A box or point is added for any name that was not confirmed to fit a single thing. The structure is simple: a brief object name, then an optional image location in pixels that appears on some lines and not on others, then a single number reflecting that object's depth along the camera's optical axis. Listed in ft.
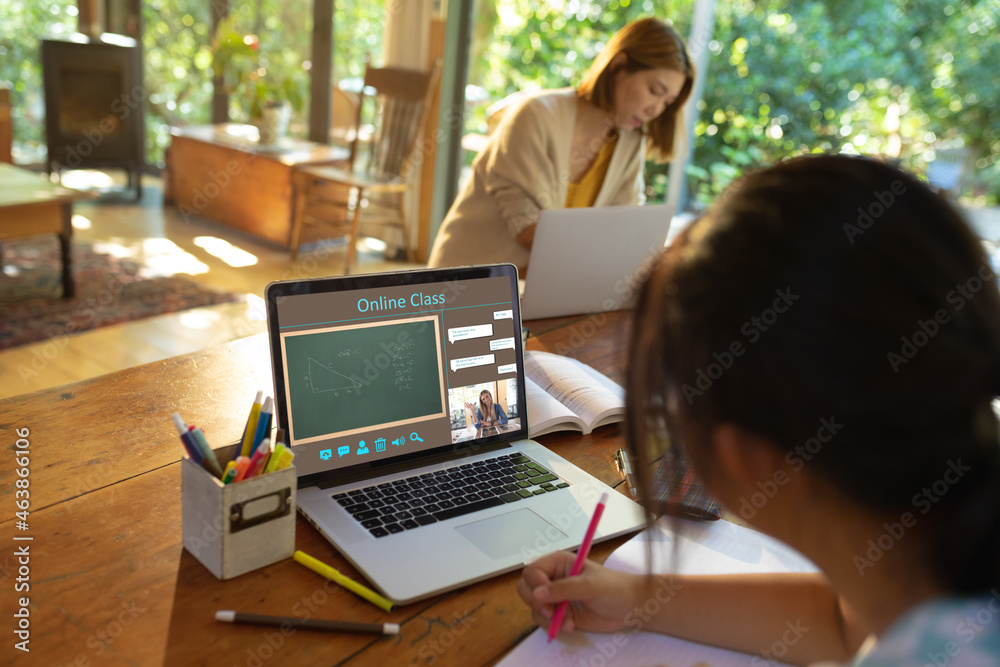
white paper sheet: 2.42
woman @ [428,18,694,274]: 6.32
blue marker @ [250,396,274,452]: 2.61
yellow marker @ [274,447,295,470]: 2.62
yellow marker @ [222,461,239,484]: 2.53
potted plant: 14.52
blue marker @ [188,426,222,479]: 2.55
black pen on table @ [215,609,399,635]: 2.38
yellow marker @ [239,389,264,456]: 2.62
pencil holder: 2.49
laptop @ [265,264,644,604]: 2.81
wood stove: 16.61
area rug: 10.48
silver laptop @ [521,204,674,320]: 5.05
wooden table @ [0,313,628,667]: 2.28
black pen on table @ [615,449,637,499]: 3.40
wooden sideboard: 14.35
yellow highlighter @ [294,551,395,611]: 2.51
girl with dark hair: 1.53
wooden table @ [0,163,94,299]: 10.12
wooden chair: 13.16
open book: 3.75
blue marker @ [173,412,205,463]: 2.52
